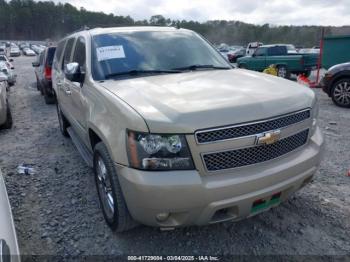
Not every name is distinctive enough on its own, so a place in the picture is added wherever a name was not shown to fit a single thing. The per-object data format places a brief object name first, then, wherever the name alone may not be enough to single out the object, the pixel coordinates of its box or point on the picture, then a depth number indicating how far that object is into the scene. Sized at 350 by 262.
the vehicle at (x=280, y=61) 14.67
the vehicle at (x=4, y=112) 6.38
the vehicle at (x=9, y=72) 14.06
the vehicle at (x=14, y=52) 50.16
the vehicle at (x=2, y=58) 19.19
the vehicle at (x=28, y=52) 52.72
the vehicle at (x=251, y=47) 28.72
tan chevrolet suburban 2.13
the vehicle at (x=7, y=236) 1.68
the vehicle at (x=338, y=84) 7.85
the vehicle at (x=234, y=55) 29.79
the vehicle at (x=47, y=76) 9.30
